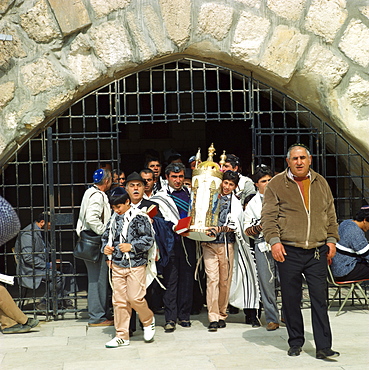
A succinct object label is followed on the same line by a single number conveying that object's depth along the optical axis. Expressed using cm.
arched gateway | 1098
